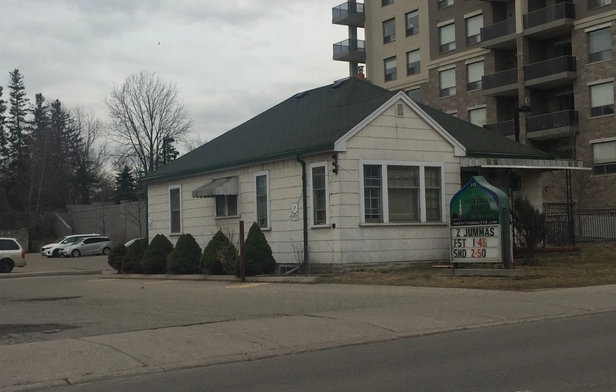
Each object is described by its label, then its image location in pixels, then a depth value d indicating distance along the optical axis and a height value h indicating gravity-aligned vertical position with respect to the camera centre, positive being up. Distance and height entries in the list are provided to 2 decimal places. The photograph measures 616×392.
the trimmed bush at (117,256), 28.38 -0.84
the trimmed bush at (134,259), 27.33 -0.93
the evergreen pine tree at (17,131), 82.75 +13.13
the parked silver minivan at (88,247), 53.84 -0.90
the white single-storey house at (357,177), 21.61 +1.67
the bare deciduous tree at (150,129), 68.56 +9.77
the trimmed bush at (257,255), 21.77 -0.70
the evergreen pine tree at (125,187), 80.94 +5.25
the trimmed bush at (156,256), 26.22 -0.81
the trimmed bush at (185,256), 24.73 -0.79
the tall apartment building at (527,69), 43.19 +10.40
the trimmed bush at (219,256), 22.70 -0.75
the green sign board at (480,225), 18.83 +0.03
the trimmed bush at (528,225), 21.58 +0.00
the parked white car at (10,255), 34.88 -0.88
